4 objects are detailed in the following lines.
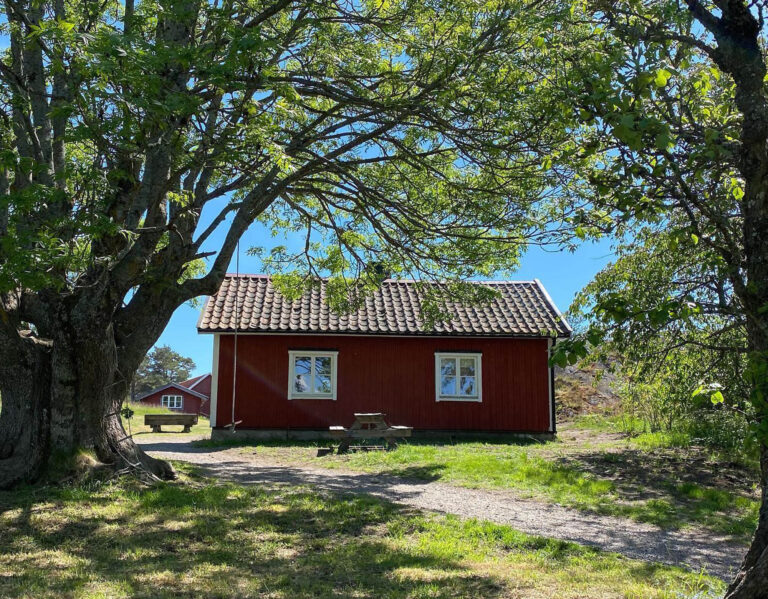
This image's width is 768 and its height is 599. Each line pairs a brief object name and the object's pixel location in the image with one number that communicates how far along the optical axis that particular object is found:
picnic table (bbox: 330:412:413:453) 15.29
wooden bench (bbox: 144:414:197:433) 22.86
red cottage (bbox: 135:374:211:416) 45.49
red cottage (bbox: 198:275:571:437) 18.83
